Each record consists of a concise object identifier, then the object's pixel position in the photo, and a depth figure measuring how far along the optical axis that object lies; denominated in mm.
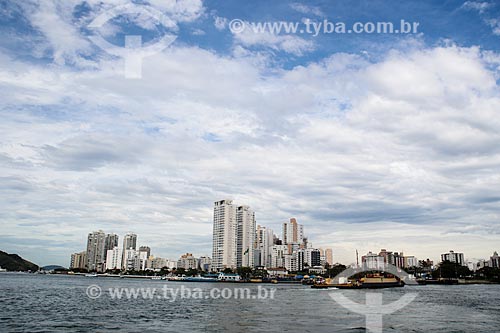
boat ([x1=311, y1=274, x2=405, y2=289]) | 122312
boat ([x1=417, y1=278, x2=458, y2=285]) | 193725
